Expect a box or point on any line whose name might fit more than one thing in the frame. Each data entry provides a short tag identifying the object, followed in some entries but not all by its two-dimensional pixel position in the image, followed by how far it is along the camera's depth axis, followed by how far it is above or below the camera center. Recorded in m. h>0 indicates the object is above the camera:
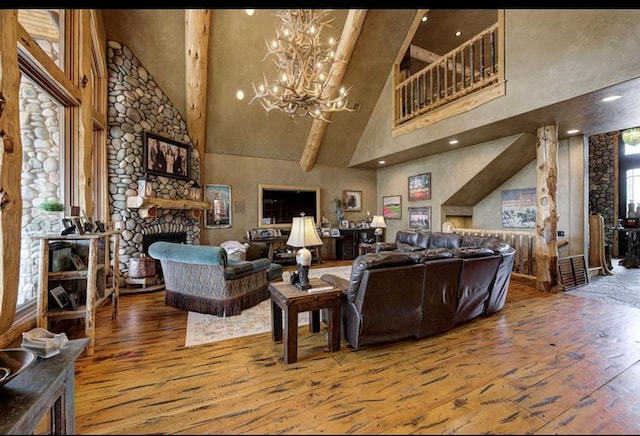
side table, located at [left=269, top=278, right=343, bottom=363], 2.25 -0.81
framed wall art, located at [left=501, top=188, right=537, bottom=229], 5.72 +0.17
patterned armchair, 3.27 -0.81
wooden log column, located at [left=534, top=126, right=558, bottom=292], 4.38 +0.12
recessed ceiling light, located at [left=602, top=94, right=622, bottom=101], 3.34 +1.50
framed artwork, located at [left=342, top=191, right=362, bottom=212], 7.92 +0.47
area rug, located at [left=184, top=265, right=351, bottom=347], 2.79 -1.26
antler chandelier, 2.12 +1.60
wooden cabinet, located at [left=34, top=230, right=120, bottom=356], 2.22 -0.58
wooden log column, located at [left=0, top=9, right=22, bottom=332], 1.84 +0.36
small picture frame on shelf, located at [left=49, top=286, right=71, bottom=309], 2.42 -0.73
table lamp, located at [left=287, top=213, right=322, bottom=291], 2.32 -0.20
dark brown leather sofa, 2.37 -0.74
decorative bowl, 1.25 -0.72
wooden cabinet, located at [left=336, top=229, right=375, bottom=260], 7.39 -0.72
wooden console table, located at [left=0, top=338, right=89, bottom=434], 1.09 -0.81
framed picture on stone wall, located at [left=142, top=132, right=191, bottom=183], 4.55 +1.12
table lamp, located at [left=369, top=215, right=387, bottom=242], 6.32 -0.14
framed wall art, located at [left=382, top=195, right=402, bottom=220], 7.61 +0.27
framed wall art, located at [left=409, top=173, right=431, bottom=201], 6.71 +0.76
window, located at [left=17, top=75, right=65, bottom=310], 2.40 +0.49
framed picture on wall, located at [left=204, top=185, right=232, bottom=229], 6.11 +0.24
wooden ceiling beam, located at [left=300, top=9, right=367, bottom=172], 3.48 +2.49
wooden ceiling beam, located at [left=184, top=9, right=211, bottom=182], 3.47 +2.44
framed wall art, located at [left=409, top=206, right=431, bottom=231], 6.76 -0.06
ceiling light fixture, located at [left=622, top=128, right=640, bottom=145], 5.21 +1.58
